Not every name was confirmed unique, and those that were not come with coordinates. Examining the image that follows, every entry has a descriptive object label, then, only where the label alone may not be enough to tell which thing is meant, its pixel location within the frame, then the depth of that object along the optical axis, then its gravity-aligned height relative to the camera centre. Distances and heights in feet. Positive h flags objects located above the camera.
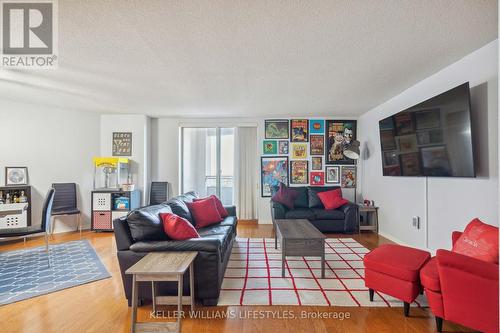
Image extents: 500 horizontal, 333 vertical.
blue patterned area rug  8.35 -4.16
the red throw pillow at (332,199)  15.99 -2.09
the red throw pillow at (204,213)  11.43 -2.14
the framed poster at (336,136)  18.35 +2.46
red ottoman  6.56 -2.96
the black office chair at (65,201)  15.37 -2.11
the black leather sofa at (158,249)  7.14 -2.44
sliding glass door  19.48 +0.63
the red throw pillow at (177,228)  7.74 -1.93
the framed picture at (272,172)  18.35 -0.28
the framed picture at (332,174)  18.35 -0.46
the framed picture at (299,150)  18.35 +1.40
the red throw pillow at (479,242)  5.94 -1.97
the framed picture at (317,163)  18.38 +0.39
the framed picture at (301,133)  18.40 +2.63
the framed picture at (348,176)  18.31 -0.61
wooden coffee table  8.91 -2.91
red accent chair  5.15 -2.80
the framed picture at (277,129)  18.44 +3.03
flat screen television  8.06 +1.22
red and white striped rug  7.55 -4.14
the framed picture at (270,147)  18.40 +1.64
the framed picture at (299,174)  18.38 -0.44
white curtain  19.17 -0.12
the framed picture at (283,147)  18.38 +1.63
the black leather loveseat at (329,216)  15.20 -3.06
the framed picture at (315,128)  18.42 +3.08
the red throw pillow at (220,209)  12.78 -2.18
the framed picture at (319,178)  18.38 -0.76
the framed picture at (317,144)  18.35 +1.85
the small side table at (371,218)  15.35 -3.31
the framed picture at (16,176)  14.48 -0.38
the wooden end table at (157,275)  5.74 -2.57
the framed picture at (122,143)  17.54 +1.88
